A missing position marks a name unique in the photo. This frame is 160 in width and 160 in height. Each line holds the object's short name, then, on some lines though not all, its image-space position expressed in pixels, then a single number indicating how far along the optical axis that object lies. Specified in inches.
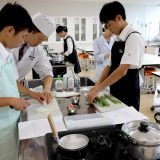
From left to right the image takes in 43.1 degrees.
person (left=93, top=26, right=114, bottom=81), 125.6
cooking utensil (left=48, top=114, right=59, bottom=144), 31.9
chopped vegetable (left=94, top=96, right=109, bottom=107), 53.1
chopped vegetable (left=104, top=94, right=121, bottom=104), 55.5
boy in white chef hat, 54.8
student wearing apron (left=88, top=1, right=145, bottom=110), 56.2
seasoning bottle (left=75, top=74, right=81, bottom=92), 70.1
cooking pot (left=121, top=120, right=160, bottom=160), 27.8
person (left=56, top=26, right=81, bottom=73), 156.7
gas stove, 28.6
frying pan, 30.3
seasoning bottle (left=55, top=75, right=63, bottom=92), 68.2
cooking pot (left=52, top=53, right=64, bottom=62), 139.5
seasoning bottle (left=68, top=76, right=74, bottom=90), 68.6
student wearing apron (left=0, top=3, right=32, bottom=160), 38.5
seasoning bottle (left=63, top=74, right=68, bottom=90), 69.3
